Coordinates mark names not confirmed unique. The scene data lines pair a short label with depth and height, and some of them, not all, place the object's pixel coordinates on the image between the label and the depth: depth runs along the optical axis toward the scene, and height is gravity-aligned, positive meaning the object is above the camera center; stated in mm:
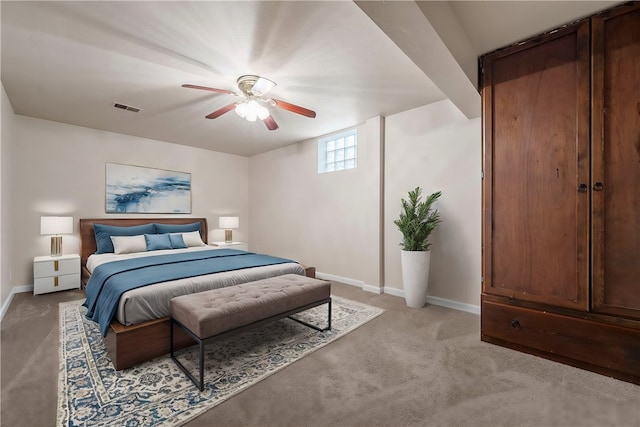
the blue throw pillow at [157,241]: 4370 -463
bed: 2020 -805
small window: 4555 +1058
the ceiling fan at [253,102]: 2665 +1113
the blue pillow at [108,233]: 4211 -323
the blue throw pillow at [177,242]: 4589 -484
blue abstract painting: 4680 +406
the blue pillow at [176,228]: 4883 -274
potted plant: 3293 -433
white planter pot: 3291 -734
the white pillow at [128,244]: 4129 -485
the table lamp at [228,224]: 5648 -226
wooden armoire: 1823 +145
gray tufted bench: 1903 -720
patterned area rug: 1590 -1138
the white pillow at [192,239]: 4832 -460
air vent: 3529 +1360
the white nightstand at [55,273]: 3754 -851
